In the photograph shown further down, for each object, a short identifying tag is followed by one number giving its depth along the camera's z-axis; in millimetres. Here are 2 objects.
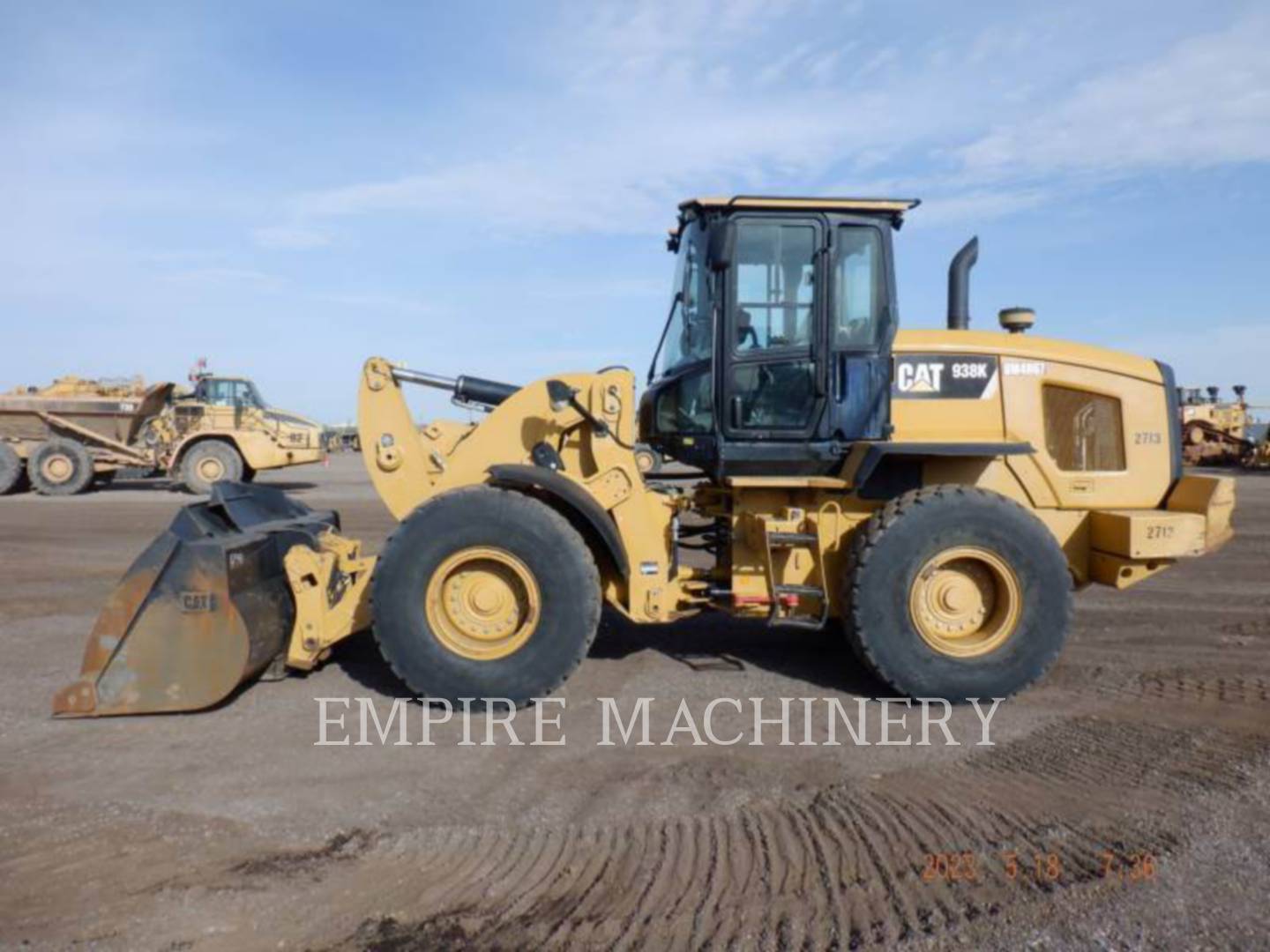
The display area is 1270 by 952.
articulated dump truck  20172
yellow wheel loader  5090
